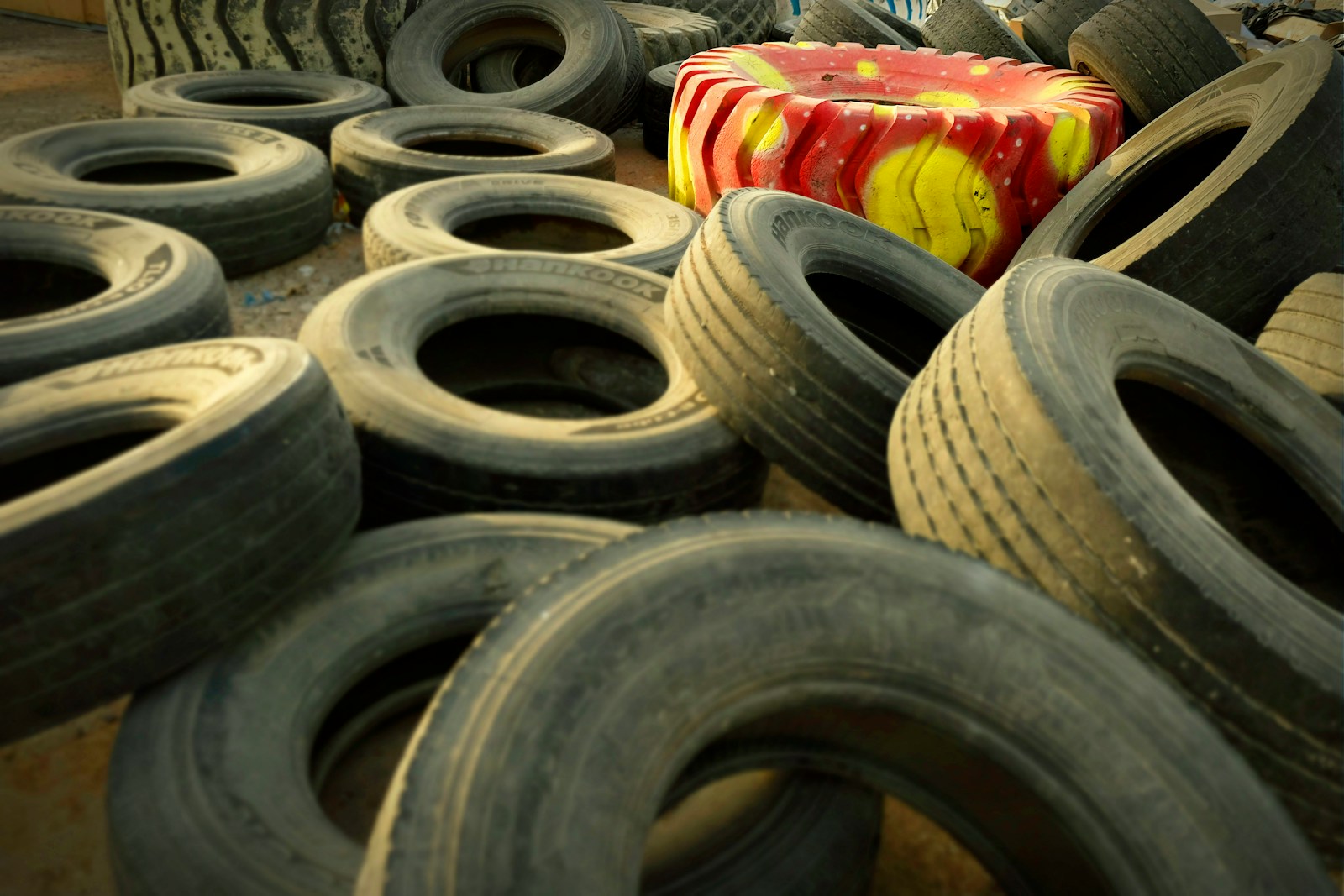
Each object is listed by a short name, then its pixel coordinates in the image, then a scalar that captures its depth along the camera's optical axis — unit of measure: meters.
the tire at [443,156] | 3.19
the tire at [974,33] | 4.33
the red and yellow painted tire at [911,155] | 2.81
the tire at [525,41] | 4.14
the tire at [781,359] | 1.71
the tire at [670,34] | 5.04
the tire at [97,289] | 1.86
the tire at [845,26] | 4.65
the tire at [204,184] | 2.68
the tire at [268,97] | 3.51
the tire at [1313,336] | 2.09
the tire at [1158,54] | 3.32
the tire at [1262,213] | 2.25
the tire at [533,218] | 2.53
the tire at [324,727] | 1.08
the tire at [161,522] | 1.15
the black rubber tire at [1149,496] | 1.17
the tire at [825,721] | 0.89
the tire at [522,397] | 1.70
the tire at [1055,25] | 4.22
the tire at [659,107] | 4.48
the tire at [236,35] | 4.00
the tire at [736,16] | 5.65
